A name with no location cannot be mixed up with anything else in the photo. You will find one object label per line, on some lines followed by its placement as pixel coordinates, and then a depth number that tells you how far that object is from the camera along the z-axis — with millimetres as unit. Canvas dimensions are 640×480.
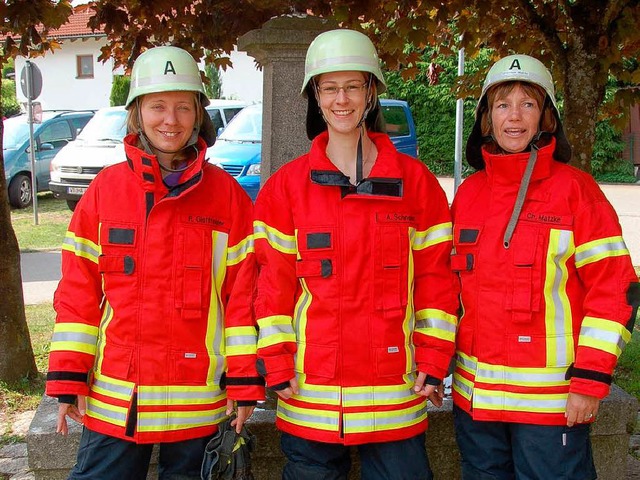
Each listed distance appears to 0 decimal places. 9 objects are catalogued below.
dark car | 13742
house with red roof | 27609
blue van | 10195
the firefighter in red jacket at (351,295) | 2488
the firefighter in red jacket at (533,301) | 2467
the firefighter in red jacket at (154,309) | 2498
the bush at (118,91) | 20188
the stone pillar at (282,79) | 3840
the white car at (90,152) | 13172
